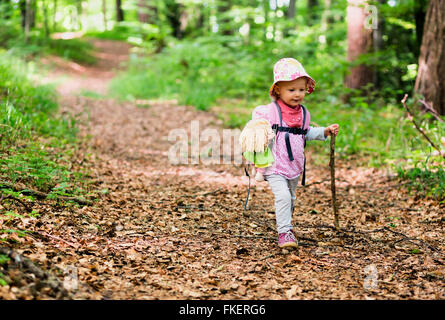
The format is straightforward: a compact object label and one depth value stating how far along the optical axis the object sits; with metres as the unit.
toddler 3.52
